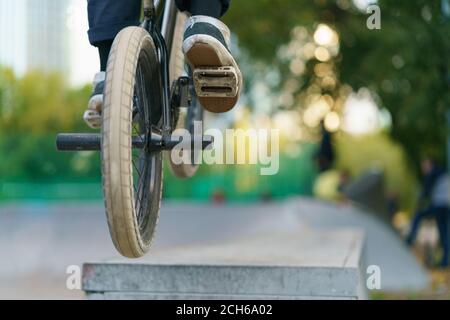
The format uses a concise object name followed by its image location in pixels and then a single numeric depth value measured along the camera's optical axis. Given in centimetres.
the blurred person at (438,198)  2273
